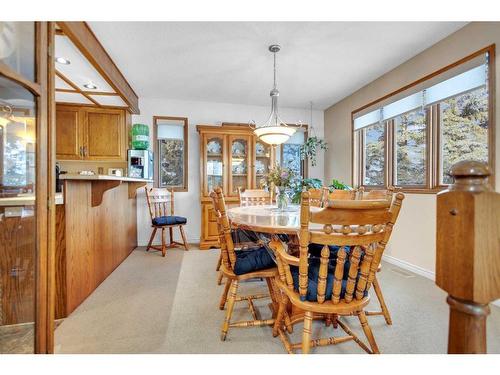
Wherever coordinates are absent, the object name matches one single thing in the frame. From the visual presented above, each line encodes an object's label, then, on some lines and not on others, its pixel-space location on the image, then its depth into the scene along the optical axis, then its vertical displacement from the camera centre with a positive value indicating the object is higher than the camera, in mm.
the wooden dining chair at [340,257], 1051 -322
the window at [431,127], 2326 +692
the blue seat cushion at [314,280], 1218 -494
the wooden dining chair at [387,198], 1794 -361
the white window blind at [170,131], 4250 +966
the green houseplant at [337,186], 3607 +26
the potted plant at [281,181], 2307 +63
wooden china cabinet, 3941 +406
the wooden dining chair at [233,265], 1572 -513
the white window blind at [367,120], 3534 +1013
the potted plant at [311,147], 4535 +741
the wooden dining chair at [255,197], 3256 -127
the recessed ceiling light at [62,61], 2445 +1262
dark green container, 3861 +782
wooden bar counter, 1907 -462
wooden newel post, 451 -116
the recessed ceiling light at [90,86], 3020 +1247
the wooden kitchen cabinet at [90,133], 3680 +820
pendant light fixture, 2561 +577
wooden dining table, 1524 -236
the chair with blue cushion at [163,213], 3576 -406
